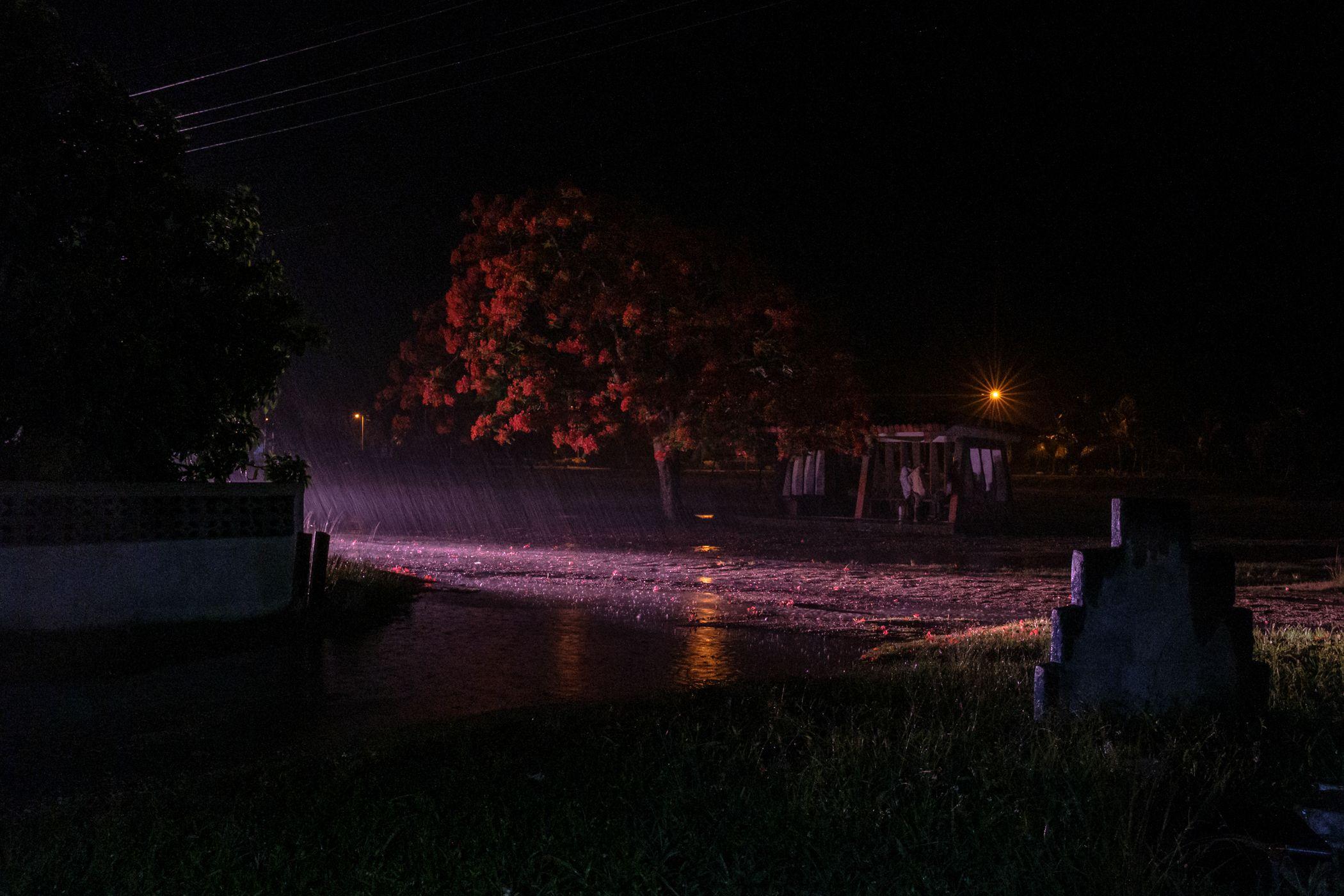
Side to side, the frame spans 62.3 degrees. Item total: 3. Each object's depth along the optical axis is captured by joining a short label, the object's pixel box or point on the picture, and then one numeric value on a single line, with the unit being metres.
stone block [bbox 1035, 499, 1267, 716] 7.06
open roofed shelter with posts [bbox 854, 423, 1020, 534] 29.61
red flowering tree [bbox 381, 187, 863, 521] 25.53
